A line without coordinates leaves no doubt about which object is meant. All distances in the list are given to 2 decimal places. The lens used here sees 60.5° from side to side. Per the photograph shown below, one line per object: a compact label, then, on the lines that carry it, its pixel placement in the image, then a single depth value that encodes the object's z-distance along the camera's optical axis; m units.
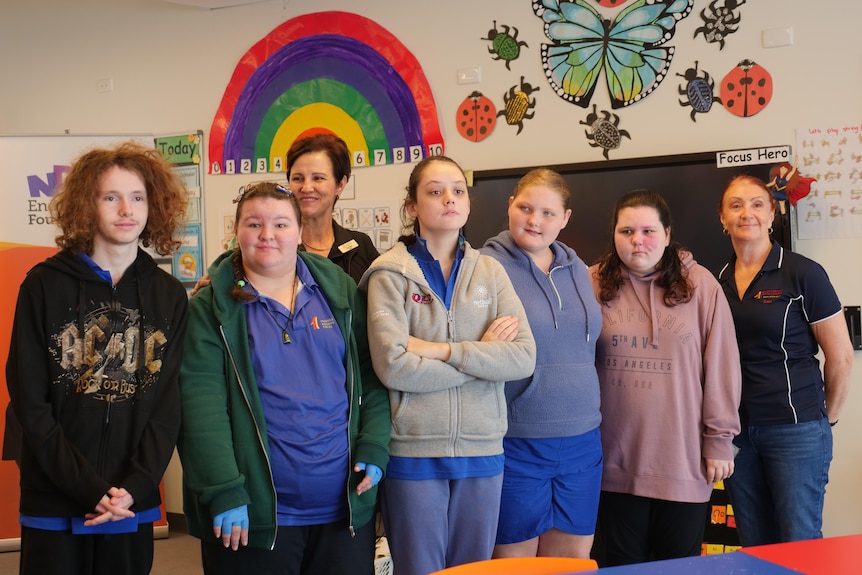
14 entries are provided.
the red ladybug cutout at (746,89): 3.17
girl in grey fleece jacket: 1.89
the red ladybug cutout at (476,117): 3.64
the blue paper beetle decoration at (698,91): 3.26
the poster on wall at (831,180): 3.06
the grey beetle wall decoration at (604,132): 3.43
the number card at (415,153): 3.79
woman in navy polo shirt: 2.35
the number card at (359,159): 3.93
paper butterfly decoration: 3.33
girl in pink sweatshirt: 2.17
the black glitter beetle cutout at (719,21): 3.21
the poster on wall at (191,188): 4.25
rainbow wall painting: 3.81
